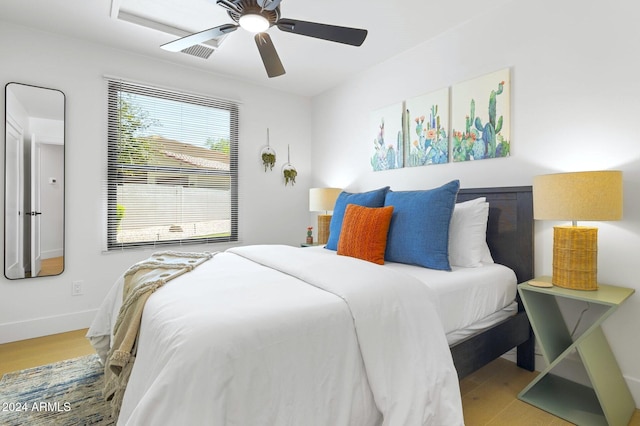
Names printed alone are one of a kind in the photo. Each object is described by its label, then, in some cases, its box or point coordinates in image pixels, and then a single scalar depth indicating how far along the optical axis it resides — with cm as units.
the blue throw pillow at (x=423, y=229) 199
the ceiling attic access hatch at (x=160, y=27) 242
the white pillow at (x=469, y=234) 208
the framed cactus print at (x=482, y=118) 228
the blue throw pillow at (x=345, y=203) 254
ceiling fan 167
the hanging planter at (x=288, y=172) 405
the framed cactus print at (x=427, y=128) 265
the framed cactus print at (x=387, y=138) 304
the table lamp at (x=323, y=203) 355
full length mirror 258
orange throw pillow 215
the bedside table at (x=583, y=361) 160
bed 95
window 303
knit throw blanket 133
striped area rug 161
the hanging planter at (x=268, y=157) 386
